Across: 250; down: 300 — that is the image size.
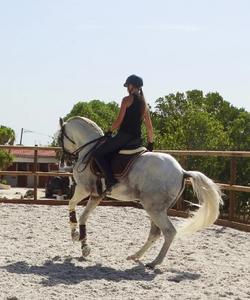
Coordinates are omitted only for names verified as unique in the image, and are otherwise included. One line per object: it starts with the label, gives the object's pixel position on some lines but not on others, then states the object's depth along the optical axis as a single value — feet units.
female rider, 23.72
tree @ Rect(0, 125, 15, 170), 155.84
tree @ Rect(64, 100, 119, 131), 152.35
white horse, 23.32
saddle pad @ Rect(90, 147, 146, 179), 24.03
